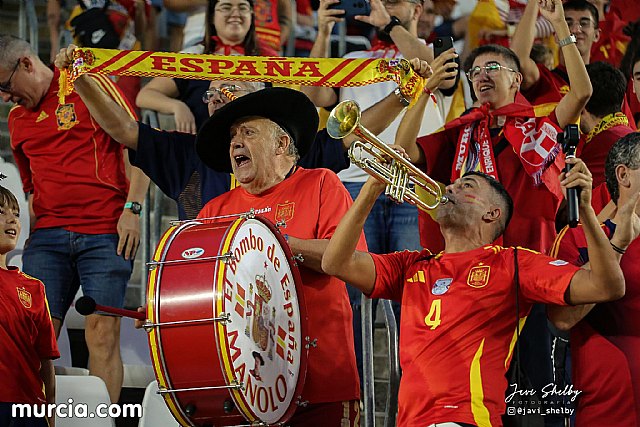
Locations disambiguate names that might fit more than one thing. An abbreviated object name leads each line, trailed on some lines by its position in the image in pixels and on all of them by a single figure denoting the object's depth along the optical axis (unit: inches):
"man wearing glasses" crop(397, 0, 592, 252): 462.9
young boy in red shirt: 409.7
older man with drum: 383.9
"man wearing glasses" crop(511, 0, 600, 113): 538.3
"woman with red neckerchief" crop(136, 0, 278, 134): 544.1
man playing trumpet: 354.0
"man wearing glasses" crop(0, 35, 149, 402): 494.6
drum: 354.0
